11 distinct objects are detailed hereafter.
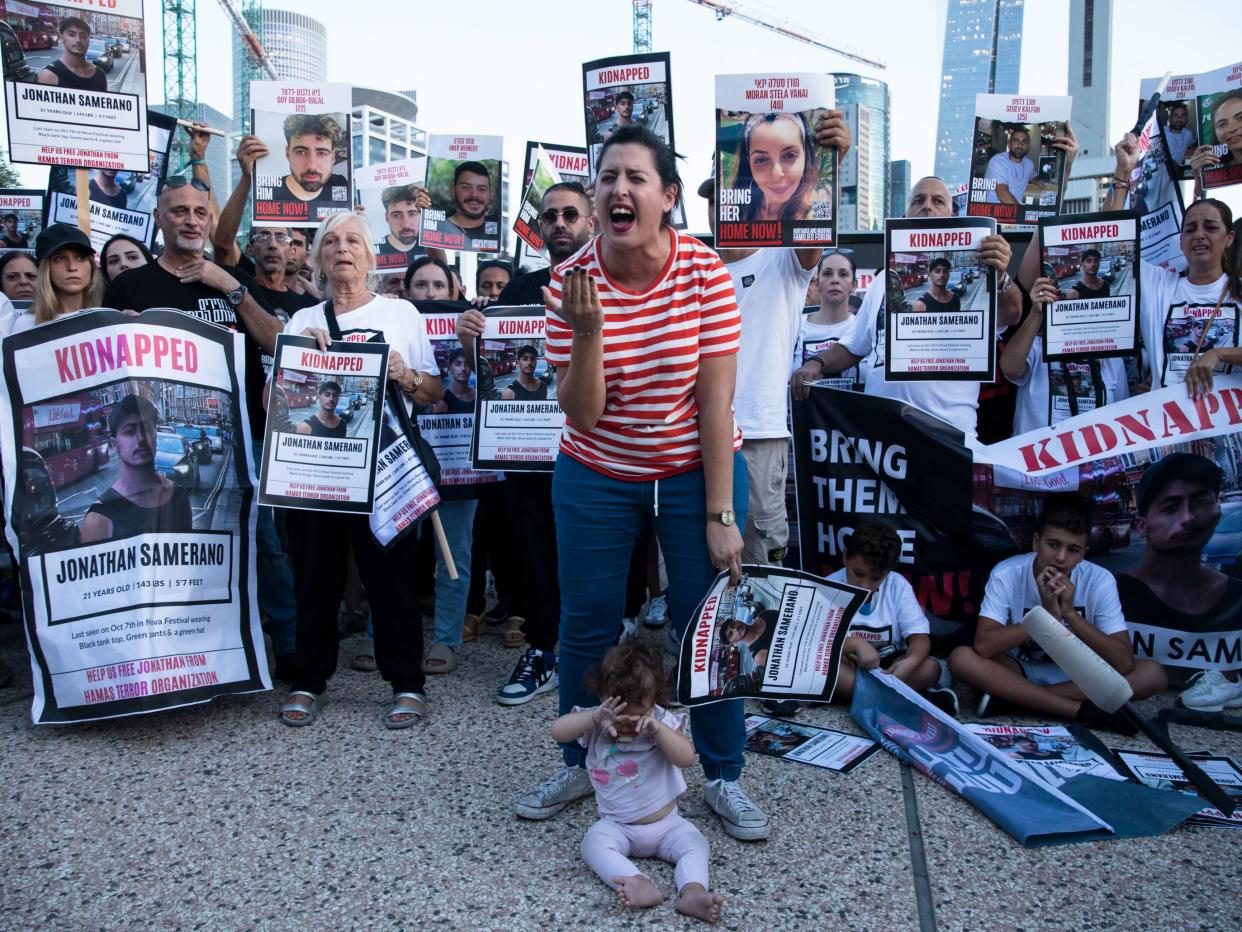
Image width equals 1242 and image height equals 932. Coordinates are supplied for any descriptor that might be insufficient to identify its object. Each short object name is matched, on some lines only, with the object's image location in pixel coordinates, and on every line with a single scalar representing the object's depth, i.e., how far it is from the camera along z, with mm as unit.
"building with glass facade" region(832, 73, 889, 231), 116125
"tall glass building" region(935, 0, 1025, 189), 182875
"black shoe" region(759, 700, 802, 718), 3857
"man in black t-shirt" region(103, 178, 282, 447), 4082
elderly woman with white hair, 3869
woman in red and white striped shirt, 2633
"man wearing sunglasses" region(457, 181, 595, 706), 4277
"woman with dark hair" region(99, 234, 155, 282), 5102
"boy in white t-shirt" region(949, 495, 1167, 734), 3791
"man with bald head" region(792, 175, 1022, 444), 4391
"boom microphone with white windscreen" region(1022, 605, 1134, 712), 2941
